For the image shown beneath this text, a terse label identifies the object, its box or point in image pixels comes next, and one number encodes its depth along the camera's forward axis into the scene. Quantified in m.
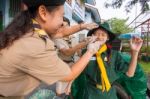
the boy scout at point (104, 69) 1.20
